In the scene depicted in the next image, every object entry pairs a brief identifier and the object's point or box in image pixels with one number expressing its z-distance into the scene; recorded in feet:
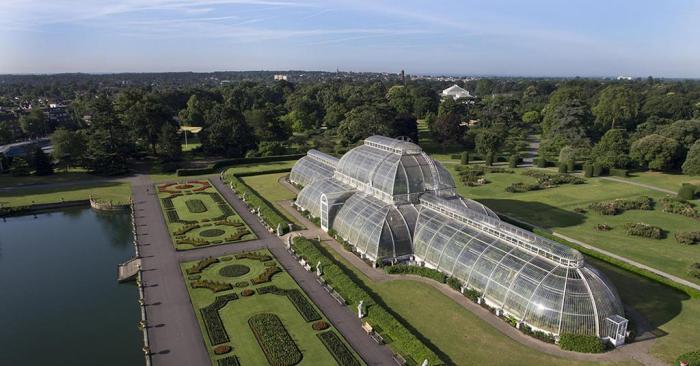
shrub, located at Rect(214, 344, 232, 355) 95.35
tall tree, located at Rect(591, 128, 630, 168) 276.21
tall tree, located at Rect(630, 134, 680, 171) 264.11
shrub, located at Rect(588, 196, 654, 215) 196.03
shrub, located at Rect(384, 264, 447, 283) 129.39
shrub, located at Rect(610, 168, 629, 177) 268.21
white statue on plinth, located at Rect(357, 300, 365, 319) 109.29
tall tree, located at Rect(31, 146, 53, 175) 266.77
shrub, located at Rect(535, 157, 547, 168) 298.15
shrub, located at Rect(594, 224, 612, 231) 175.41
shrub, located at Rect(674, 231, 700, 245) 160.76
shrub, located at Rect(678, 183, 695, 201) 212.43
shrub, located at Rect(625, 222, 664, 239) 165.99
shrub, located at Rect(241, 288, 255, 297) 122.42
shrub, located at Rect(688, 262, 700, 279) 133.59
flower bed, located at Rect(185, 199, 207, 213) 200.75
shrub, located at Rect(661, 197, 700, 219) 191.62
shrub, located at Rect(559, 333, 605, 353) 95.61
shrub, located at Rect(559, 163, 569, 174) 279.69
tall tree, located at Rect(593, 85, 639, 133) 394.32
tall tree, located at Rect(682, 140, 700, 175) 247.29
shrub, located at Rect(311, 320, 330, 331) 105.29
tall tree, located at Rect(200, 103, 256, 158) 324.39
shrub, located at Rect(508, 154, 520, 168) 295.69
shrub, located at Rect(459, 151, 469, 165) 307.17
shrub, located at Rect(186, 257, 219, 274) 136.98
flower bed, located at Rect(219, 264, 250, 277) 136.36
